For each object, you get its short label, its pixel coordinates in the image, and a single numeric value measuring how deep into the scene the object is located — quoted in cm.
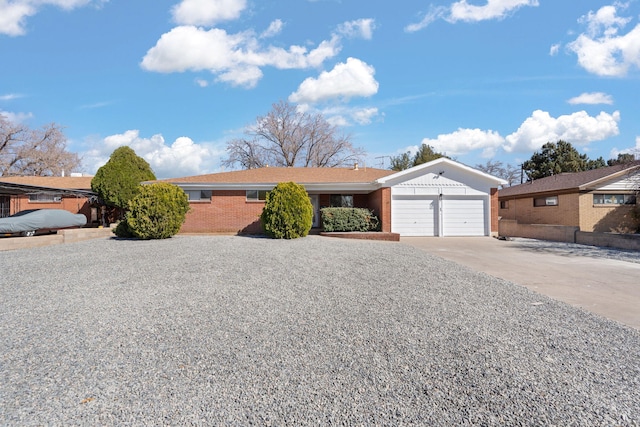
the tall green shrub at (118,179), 1856
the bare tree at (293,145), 3309
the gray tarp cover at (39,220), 1292
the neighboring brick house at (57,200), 1983
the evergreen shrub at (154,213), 1205
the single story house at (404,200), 1659
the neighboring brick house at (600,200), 1798
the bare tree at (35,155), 3054
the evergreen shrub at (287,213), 1276
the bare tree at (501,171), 5103
